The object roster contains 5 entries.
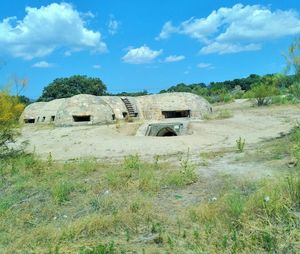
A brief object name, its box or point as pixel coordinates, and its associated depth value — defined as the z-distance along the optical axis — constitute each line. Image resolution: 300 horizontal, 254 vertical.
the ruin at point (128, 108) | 11.83
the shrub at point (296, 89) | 7.48
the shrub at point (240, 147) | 6.18
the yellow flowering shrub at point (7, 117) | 6.50
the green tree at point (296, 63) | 7.46
